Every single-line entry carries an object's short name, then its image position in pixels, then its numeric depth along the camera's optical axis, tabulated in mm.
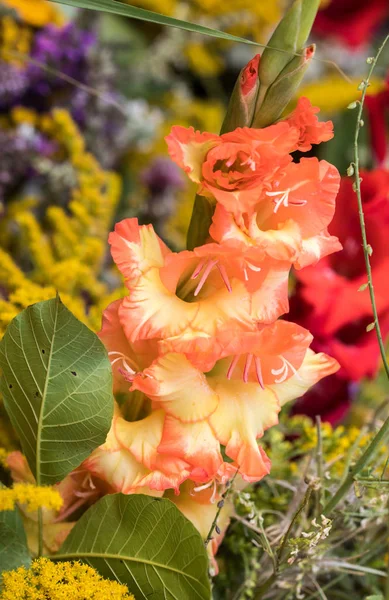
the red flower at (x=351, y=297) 1068
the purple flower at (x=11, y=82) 1208
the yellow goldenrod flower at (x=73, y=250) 965
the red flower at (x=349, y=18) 1817
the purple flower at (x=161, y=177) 1398
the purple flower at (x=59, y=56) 1230
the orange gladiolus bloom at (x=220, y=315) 804
